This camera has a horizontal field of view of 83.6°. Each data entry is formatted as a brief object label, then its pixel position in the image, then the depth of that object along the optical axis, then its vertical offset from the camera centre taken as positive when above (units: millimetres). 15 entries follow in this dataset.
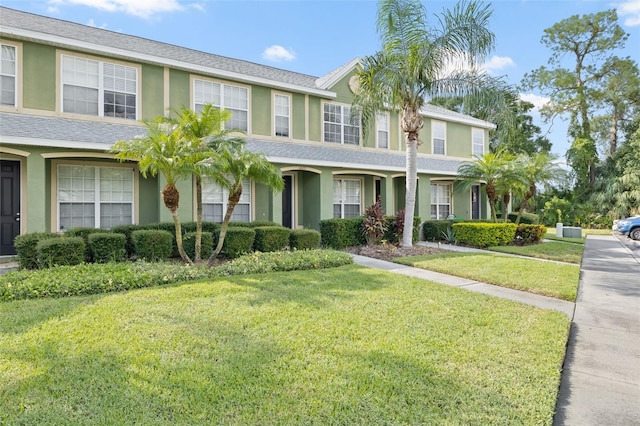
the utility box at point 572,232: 19500 -1065
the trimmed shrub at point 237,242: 10305 -851
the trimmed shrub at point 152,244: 9227 -825
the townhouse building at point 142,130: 9938 +2925
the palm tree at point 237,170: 8547 +1046
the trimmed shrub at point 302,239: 11430 -858
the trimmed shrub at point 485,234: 14484 -872
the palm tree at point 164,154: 8117 +1347
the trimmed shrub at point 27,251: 8359 -906
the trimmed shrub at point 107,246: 8891 -859
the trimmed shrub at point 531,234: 15289 -929
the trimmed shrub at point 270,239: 11039 -822
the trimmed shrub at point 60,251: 8109 -900
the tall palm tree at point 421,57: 11453 +5174
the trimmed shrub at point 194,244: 10008 -894
